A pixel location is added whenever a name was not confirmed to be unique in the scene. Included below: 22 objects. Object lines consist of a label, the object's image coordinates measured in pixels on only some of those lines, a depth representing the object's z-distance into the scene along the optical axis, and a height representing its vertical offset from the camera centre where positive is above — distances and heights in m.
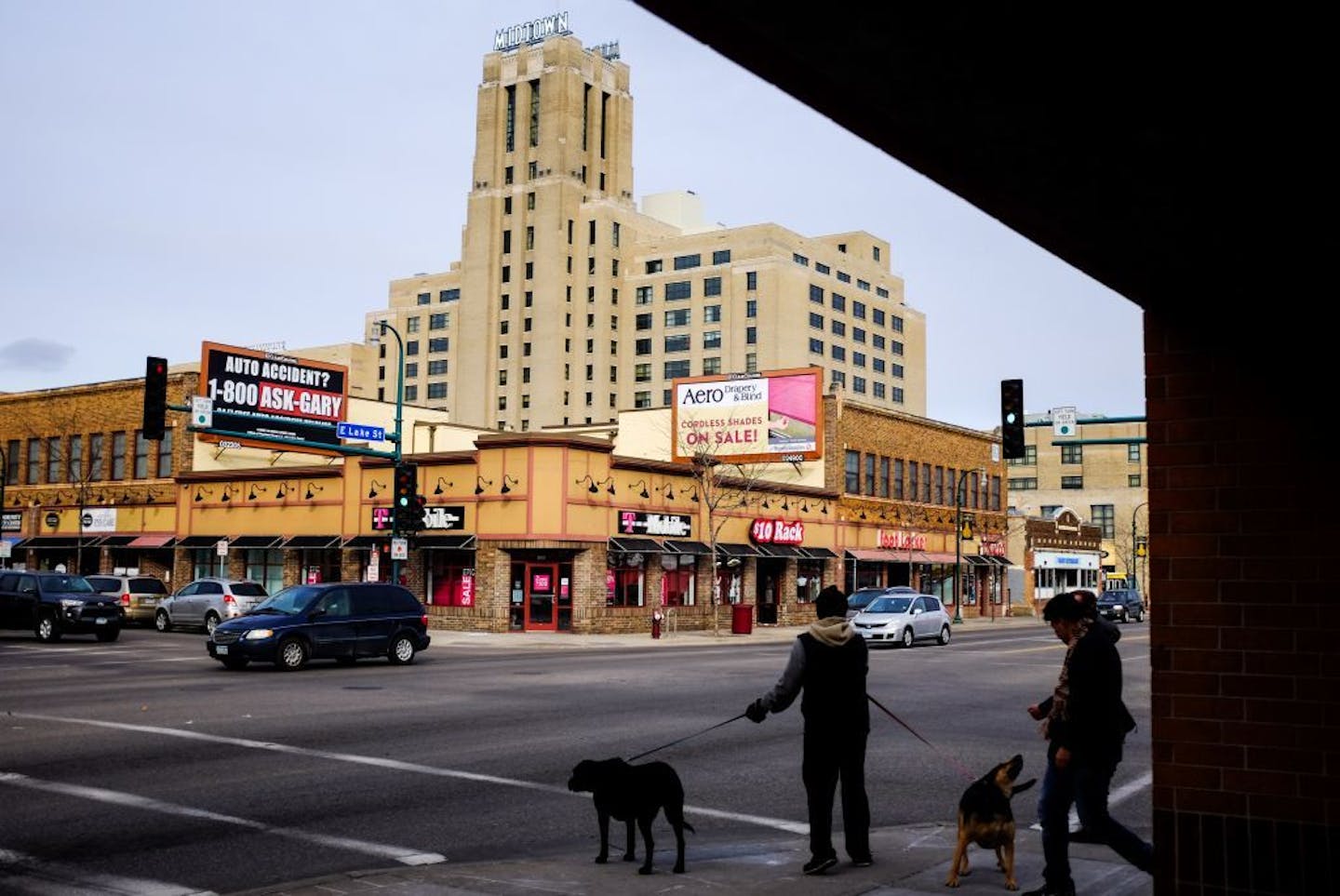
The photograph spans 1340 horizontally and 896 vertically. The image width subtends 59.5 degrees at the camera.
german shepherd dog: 7.13 -1.59
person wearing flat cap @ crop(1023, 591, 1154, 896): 6.72 -1.13
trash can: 43.16 -2.38
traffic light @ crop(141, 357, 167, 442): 27.56 +3.64
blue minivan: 22.61 -1.52
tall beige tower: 115.19 +27.46
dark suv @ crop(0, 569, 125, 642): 30.64 -1.53
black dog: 7.55 -1.54
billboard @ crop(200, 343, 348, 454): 47.66 +6.61
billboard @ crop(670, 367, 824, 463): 49.97 +5.79
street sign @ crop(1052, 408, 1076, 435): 29.95 +3.49
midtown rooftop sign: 123.52 +55.51
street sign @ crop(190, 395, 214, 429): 34.09 +4.10
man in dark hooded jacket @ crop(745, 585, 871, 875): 7.49 -1.02
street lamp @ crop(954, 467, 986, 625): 58.26 +1.02
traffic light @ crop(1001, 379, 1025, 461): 24.53 +3.12
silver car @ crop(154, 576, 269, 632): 35.81 -1.57
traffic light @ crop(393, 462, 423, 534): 33.97 +1.42
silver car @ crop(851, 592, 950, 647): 34.06 -1.90
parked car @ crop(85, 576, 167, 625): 39.38 -1.51
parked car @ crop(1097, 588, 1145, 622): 58.91 -2.47
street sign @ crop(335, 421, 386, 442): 38.94 +4.01
